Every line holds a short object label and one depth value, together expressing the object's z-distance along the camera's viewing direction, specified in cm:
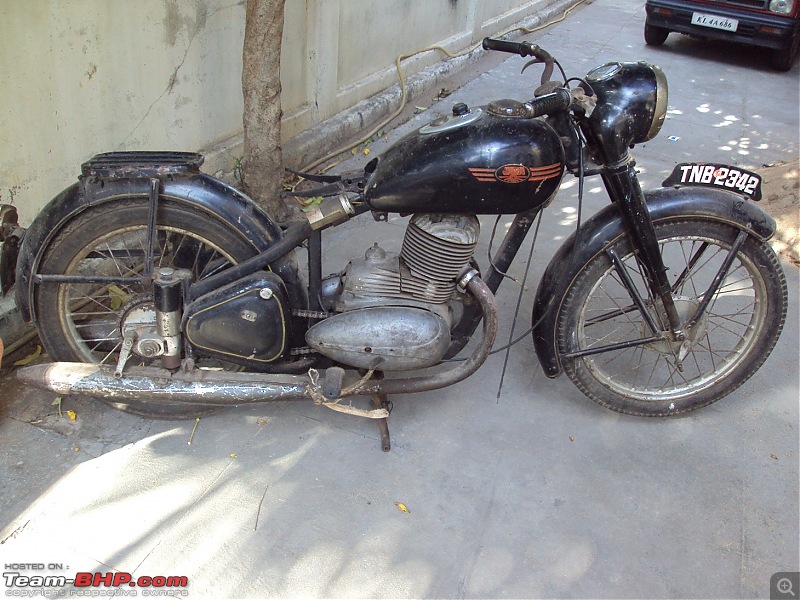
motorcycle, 215
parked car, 716
